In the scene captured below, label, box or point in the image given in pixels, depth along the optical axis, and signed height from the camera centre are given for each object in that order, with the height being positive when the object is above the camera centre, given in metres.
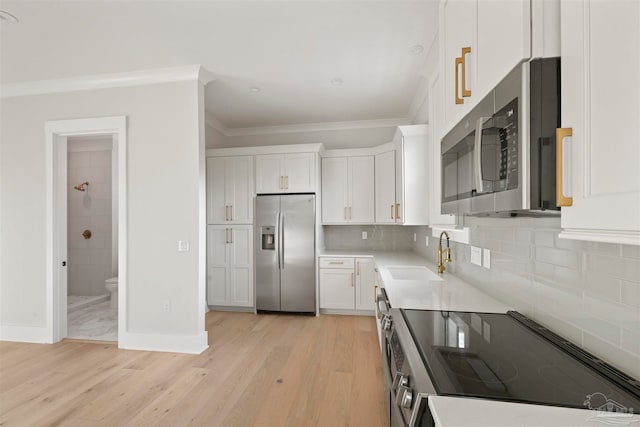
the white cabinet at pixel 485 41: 0.73 +0.51
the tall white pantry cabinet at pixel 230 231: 4.26 -0.25
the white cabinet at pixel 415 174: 3.07 +0.41
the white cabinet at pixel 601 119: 0.52 +0.18
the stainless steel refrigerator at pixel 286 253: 4.06 -0.55
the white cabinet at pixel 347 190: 4.23 +0.34
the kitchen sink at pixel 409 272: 2.58 -0.52
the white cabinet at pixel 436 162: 1.68 +0.30
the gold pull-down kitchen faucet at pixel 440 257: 2.42 -0.36
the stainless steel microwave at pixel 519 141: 0.71 +0.19
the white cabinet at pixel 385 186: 3.86 +0.36
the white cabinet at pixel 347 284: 3.96 -0.94
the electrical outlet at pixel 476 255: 1.85 -0.26
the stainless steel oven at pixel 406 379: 0.73 -0.49
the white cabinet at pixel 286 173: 4.15 +0.56
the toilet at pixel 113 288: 4.23 -1.06
